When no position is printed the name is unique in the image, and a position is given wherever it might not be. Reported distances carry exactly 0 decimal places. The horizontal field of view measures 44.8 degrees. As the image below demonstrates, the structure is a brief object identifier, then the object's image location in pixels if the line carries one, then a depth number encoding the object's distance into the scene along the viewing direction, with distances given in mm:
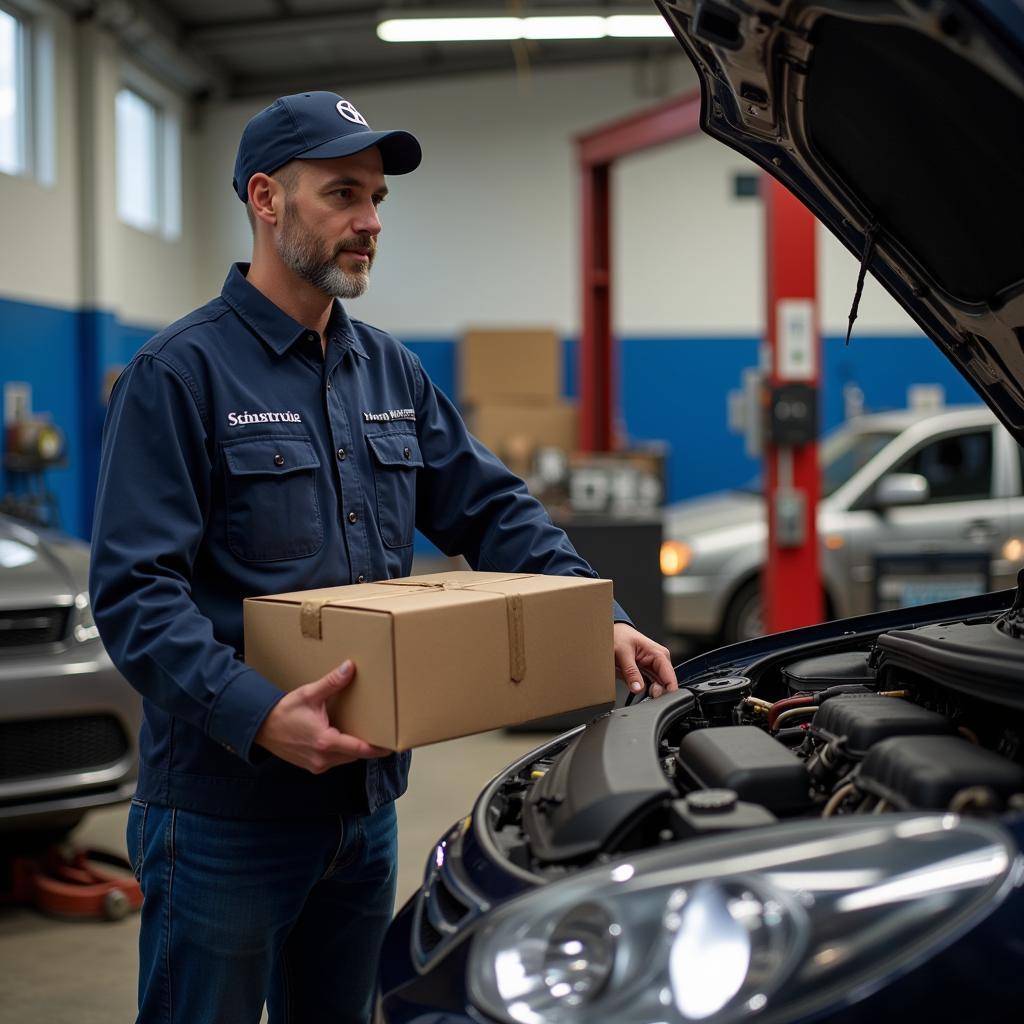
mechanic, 1553
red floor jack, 3322
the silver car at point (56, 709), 3158
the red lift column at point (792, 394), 5547
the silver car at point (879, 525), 6297
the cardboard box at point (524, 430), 8977
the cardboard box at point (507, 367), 11344
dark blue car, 1062
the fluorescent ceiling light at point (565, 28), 8398
